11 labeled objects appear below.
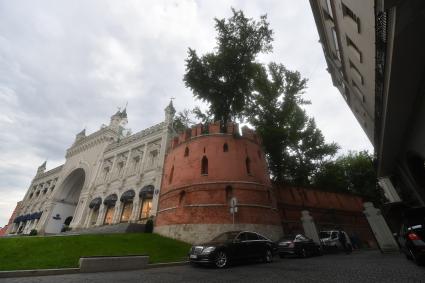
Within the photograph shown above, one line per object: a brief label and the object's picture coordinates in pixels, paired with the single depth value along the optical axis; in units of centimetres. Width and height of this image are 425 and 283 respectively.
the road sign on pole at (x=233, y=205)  1390
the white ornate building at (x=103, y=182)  2841
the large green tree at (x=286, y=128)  2716
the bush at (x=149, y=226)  2106
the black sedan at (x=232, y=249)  963
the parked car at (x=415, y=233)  688
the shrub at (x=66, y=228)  3241
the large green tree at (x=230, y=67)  2305
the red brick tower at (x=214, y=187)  1719
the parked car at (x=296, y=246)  1367
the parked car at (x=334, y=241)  1758
